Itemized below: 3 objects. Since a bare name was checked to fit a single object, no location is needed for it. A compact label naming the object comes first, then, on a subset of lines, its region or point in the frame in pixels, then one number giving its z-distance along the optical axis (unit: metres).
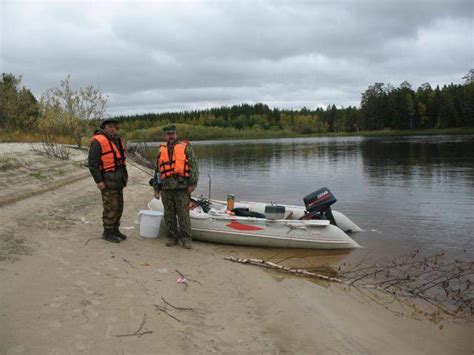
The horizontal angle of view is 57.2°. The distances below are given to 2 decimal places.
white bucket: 8.22
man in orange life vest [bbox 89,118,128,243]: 6.96
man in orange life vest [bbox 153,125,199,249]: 7.41
